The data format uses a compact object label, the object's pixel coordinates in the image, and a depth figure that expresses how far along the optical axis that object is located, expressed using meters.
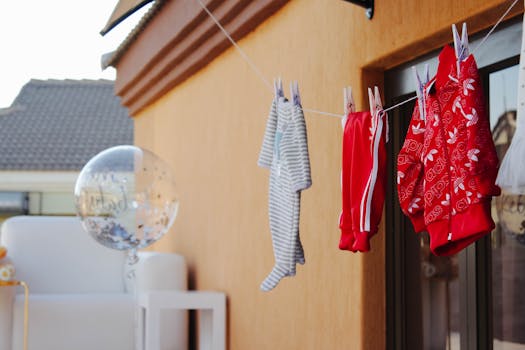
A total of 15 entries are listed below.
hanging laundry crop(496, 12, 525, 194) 2.39
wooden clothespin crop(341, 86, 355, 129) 3.40
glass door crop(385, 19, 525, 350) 3.71
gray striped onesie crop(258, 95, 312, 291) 3.64
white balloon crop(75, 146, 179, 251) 5.02
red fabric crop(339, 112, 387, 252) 3.16
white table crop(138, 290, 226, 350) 5.47
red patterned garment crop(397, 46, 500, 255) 2.61
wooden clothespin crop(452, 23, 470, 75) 2.72
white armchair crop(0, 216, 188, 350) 6.18
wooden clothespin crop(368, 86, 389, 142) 3.15
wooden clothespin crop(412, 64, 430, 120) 2.93
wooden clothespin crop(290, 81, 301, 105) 3.70
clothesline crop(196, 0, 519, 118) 5.20
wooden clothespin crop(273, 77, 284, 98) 3.87
